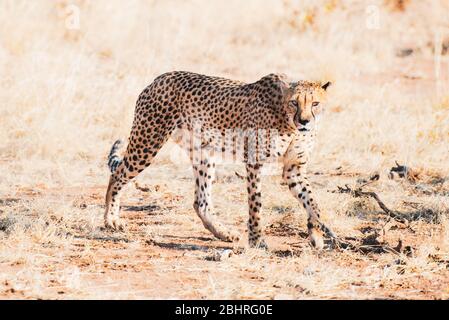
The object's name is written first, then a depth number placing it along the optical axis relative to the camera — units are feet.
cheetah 35.42
